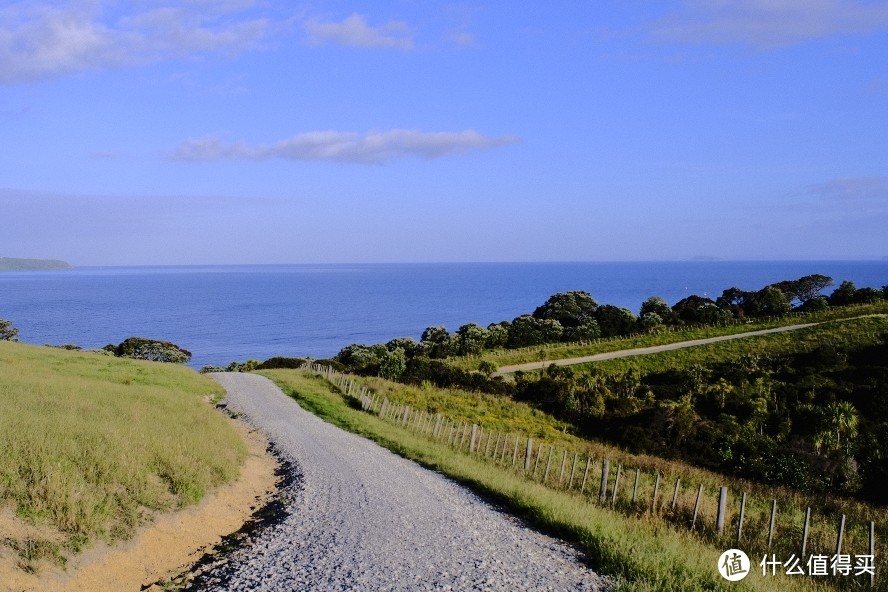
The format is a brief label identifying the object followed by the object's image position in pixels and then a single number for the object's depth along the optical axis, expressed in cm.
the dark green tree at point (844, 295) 8306
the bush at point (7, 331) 7336
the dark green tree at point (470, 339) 7081
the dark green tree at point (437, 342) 7006
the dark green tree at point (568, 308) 8619
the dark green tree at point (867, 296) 8006
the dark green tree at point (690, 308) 8088
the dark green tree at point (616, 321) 7838
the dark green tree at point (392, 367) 5156
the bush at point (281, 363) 6473
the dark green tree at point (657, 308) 8153
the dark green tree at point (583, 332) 7500
